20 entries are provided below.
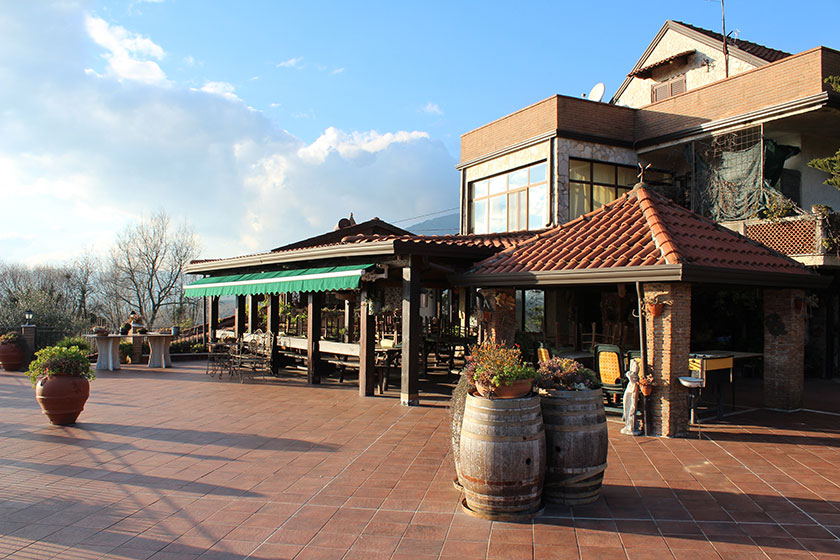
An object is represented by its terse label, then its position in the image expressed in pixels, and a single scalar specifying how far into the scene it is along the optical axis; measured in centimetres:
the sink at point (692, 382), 752
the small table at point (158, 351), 1650
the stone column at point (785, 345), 948
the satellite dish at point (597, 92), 1698
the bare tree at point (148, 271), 3653
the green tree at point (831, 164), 1116
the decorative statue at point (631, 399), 775
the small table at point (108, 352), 1537
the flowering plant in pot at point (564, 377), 532
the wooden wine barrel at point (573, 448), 500
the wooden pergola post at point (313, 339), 1262
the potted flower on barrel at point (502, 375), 481
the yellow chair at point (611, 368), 844
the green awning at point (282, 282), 1071
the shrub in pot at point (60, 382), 812
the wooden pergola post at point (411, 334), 991
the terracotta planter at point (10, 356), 1580
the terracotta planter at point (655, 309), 764
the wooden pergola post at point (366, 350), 1082
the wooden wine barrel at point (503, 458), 466
